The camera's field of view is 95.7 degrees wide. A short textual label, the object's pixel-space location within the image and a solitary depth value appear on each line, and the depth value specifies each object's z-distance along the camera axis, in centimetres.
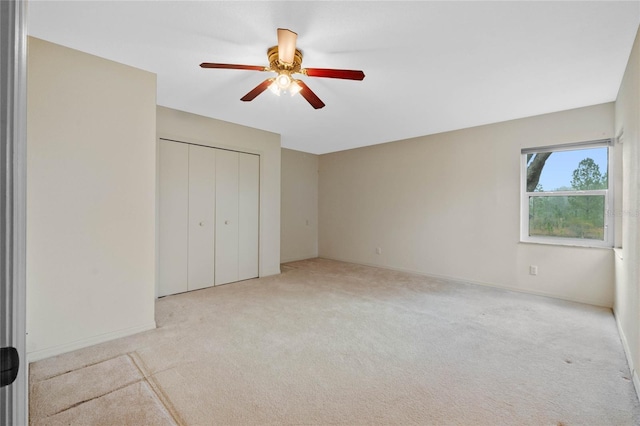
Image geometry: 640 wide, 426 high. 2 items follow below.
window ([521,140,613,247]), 350
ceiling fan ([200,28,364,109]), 197
